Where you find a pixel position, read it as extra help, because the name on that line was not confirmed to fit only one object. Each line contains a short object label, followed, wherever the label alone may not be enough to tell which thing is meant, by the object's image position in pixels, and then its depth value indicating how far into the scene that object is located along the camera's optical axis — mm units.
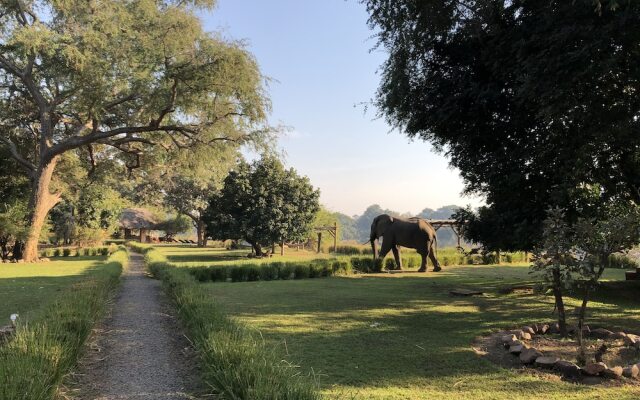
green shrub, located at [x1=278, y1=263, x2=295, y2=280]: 16578
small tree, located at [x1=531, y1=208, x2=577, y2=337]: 5732
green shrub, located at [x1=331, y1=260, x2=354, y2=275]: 17803
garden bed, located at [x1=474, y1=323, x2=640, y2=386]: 5012
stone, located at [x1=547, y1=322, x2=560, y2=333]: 7270
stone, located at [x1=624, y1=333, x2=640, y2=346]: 6316
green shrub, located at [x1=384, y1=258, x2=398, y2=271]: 20328
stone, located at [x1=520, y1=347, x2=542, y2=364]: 5492
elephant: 19531
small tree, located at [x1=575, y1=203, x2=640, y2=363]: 5355
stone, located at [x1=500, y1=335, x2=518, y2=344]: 6277
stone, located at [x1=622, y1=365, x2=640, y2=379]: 5008
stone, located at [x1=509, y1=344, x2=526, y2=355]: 5797
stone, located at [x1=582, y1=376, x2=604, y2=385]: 4855
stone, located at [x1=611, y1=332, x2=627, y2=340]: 6580
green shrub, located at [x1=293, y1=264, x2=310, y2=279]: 16781
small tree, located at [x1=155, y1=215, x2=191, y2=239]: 55500
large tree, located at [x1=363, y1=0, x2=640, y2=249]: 7199
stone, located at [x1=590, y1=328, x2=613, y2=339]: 6845
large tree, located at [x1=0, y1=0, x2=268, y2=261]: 19578
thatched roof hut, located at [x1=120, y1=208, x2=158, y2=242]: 51875
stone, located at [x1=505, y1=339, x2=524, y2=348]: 6094
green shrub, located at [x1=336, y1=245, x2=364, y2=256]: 31956
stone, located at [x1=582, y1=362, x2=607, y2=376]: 4996
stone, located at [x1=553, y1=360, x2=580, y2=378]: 5086
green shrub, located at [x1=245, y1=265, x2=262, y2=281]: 16141
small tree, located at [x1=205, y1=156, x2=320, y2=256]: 24359
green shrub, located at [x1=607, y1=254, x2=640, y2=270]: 24188
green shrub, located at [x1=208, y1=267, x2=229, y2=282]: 15852
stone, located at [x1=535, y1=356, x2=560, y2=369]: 5324
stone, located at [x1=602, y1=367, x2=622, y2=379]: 4965
